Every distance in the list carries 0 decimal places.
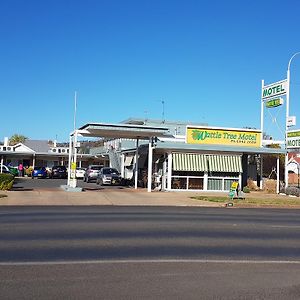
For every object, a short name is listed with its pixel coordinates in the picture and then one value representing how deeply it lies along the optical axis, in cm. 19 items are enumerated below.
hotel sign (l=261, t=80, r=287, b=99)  2549
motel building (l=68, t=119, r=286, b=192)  2275
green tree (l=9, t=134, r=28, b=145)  8461
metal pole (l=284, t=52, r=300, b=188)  2503
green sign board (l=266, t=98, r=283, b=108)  2585
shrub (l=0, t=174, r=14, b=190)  1967
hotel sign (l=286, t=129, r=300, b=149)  2465
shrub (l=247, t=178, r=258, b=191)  2539
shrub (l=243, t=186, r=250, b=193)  2370
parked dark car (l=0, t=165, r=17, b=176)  3503
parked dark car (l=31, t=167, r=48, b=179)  3693
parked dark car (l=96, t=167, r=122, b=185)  2719
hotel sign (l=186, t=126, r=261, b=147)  2441
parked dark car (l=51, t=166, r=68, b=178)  3721
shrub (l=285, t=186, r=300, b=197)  2291
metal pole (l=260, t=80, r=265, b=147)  2669
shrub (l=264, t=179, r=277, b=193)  2572
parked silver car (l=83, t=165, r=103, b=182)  3142
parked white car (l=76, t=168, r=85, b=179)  3639
